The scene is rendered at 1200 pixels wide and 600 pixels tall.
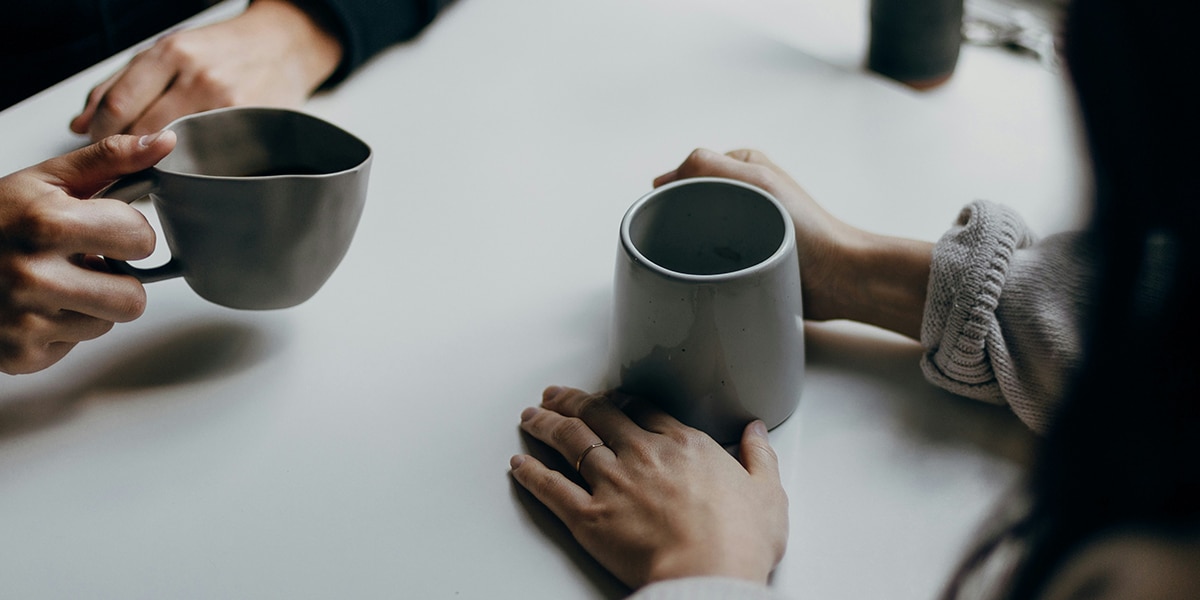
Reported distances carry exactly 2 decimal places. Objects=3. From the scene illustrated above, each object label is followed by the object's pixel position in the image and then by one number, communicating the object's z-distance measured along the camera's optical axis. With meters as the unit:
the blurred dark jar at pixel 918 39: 0.84
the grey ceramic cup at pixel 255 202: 0.47
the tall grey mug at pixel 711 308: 0.43
